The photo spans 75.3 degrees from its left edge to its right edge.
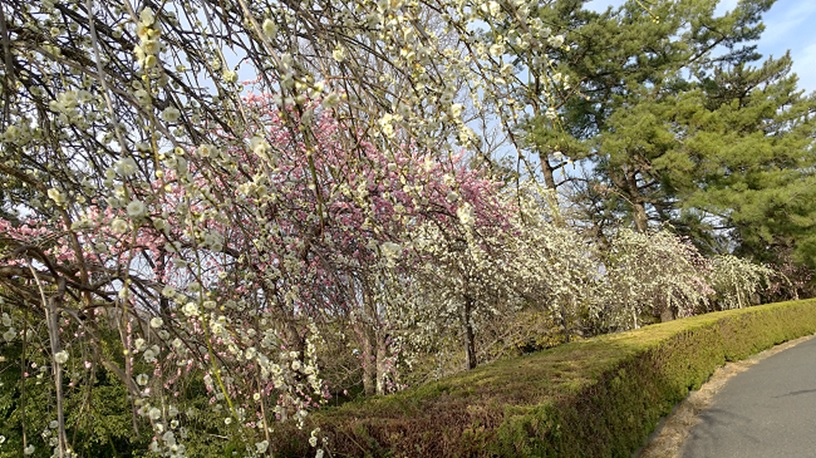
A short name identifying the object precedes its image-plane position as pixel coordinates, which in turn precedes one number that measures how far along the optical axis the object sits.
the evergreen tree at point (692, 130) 13.81
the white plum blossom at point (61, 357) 1.07
